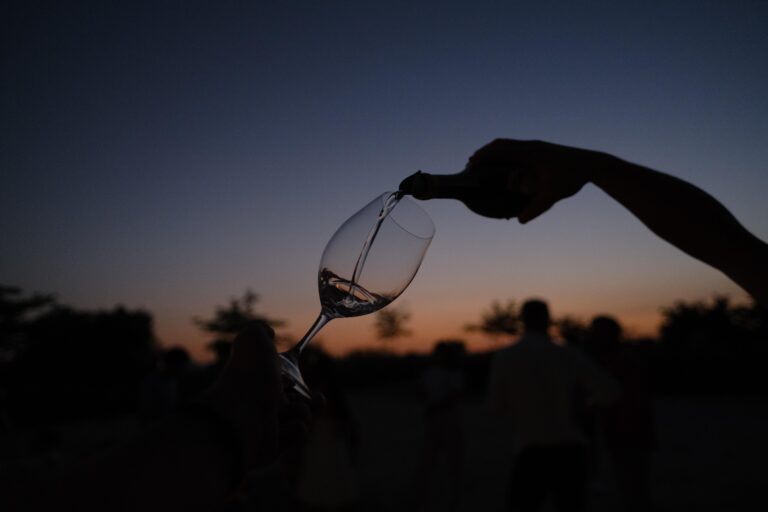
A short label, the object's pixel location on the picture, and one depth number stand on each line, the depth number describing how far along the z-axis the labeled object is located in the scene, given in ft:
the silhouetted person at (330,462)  20.22
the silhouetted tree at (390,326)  150.61
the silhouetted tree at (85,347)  117.39
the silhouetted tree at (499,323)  165.51
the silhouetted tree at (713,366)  73.36
